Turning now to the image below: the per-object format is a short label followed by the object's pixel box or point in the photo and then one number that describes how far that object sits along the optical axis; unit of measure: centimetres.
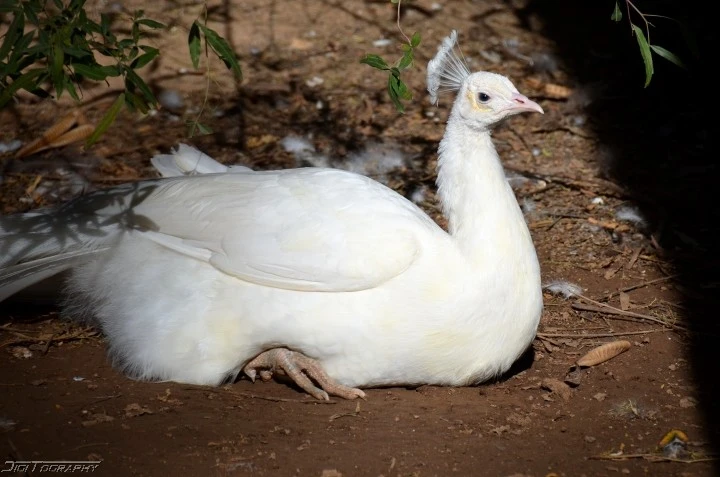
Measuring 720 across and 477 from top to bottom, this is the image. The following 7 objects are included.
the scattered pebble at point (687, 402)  764
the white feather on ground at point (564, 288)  974
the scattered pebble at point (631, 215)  1093
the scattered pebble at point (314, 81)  1350
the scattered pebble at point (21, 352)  840
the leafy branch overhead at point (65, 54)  599
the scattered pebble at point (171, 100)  1294
